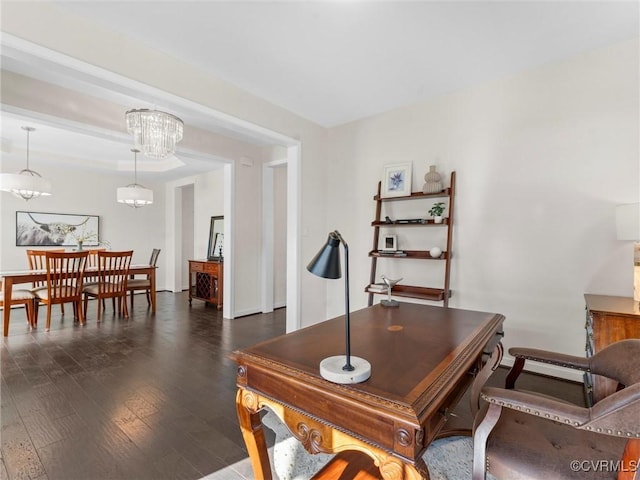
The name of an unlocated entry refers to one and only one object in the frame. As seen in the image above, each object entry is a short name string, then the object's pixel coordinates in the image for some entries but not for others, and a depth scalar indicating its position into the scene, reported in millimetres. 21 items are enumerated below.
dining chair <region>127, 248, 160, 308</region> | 5022
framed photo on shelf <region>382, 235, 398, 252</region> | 3513
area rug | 1572
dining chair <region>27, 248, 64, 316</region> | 4170
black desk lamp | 989
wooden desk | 860
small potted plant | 3171
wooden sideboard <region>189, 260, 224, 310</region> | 5180
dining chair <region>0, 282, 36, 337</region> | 3903
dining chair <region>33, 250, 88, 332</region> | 4020
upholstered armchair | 869
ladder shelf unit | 3064
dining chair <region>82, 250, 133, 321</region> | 4504
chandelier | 2875
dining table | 3701
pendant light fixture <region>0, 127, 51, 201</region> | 3953
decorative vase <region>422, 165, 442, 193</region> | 3195
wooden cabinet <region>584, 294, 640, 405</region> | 1780
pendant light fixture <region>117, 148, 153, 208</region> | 5070
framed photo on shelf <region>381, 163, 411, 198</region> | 3465
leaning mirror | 5926
